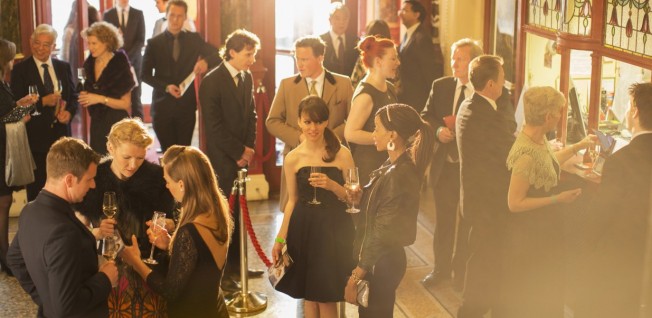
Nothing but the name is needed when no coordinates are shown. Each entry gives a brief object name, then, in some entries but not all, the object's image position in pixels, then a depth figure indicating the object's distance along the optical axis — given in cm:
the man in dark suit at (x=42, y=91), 807
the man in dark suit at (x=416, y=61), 919
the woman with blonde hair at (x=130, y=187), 511
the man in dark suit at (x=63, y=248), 399
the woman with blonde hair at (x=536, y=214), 548
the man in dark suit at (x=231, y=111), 712
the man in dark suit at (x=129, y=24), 1134
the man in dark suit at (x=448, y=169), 694
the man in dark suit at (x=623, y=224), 516
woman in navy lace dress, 434
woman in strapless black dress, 553
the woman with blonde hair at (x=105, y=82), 809
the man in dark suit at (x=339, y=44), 962
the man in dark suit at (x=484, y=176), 600
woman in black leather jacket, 487
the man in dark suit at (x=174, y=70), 907
